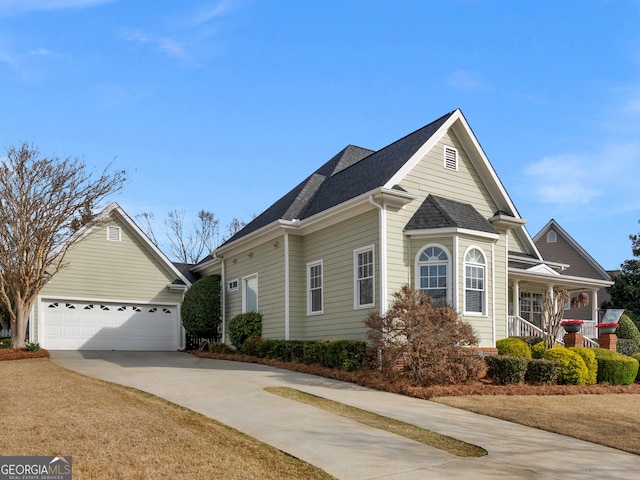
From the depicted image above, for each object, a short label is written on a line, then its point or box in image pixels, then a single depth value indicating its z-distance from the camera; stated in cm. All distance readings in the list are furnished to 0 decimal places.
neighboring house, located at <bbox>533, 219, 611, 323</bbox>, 3525
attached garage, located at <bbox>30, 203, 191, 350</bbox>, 2342
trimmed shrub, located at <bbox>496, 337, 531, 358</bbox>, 1638
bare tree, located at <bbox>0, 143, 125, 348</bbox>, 2066
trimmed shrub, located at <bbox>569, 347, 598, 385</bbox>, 1551
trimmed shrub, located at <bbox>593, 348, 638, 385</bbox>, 1598
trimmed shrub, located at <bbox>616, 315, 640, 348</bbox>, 2391
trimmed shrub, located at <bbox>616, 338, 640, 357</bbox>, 2036
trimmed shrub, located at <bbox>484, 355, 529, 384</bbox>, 1416
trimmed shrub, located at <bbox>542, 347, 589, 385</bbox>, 1498
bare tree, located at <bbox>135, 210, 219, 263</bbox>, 4978
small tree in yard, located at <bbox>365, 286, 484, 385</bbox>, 1333
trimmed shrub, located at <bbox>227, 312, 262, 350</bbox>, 2055
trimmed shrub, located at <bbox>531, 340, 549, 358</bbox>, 1669
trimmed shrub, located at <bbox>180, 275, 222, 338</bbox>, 2375
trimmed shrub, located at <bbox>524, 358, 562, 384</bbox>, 1449
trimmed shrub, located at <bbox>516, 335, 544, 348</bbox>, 1894
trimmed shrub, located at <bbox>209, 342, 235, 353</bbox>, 2175
